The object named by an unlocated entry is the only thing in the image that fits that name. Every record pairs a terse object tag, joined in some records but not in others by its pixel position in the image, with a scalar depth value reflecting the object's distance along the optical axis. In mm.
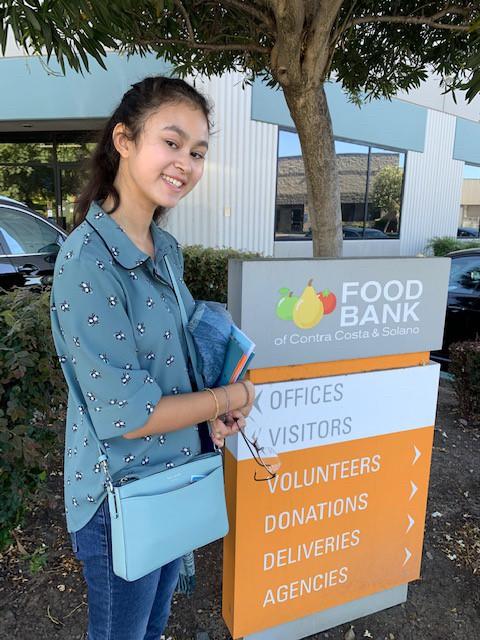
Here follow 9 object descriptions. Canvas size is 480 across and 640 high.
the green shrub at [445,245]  13875
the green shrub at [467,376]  3992
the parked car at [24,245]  5156
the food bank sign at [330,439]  1774
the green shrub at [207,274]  6777
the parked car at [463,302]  5488
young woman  1116
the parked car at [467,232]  16062
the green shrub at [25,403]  2002
